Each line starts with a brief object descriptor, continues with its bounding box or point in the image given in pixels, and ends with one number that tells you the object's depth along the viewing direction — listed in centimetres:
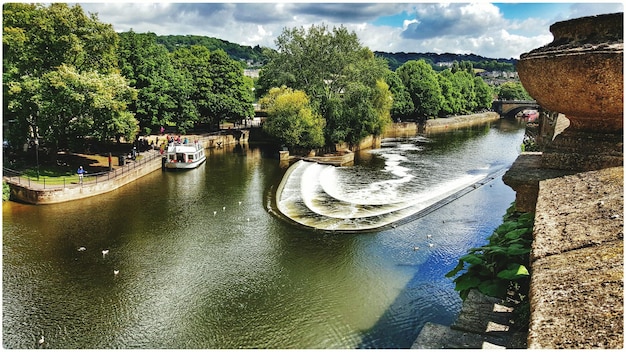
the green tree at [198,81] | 5691
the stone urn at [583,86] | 606
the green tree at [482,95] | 11056
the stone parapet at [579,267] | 297
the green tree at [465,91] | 9975
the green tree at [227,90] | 5849
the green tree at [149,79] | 4509
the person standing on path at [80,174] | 3172
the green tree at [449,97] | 8936
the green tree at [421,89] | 8138
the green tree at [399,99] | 7650
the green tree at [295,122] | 4806
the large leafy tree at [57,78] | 3178
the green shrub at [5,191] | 2547
